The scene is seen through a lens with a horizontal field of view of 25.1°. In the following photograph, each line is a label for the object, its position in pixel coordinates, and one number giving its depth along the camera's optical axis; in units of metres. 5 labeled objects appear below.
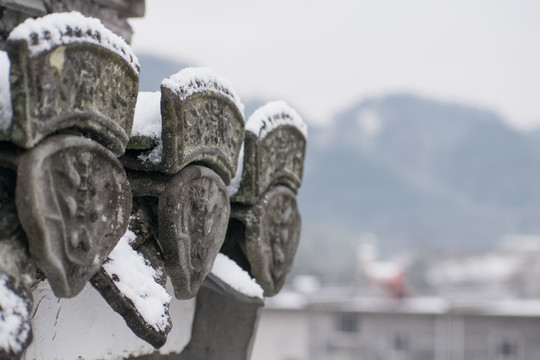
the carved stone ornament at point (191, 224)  1.00
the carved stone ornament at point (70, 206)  0.84
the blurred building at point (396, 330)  24.81
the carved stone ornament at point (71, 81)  0.83
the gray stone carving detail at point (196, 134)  0.97
